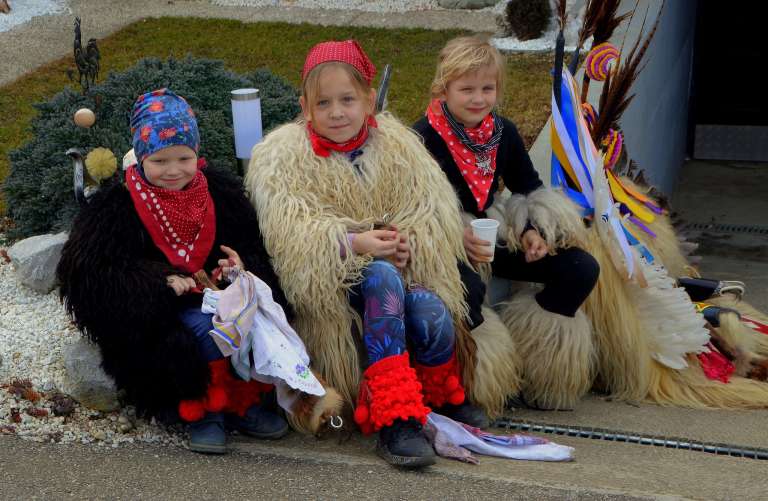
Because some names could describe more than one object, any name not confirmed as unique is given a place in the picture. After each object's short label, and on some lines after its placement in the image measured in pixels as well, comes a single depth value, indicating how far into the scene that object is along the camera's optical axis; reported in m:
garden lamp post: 4.01
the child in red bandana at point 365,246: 3.24
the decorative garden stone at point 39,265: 4.12
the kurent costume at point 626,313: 3.83
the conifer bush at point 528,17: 9.55
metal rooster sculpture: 4.17
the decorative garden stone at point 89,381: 3.30
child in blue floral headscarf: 3.04
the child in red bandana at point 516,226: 3.66
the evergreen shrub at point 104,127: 4.38
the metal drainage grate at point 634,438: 3.42
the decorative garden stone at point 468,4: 11.34
